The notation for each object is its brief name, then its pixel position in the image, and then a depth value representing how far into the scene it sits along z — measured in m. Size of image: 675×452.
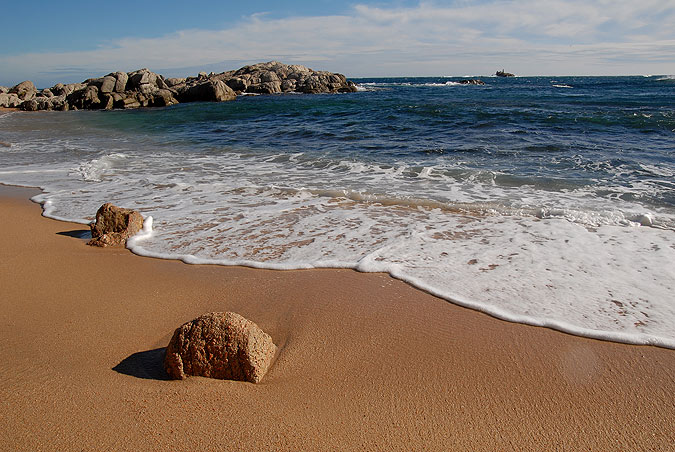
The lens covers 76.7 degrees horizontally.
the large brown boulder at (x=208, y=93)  33.28
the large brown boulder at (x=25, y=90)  34.14
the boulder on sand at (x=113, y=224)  4.49
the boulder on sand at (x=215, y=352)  2.27
